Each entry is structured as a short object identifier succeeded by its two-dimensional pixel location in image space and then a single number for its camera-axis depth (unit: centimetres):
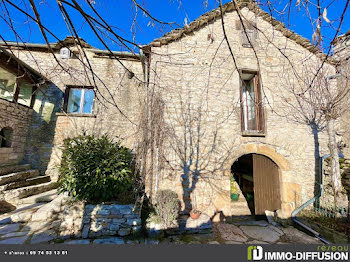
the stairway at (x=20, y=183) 449
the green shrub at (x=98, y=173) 342
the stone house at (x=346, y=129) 495
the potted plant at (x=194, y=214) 371
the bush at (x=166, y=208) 343
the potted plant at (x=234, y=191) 672
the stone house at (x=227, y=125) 424
